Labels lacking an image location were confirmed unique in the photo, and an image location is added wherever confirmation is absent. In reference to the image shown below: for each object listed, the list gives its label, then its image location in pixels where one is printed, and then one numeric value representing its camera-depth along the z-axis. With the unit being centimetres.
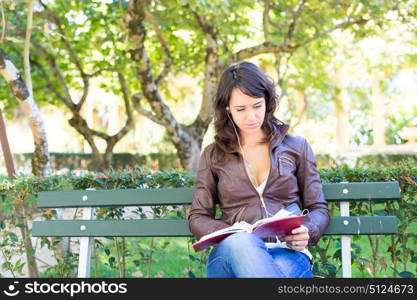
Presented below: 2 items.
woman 269
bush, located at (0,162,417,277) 332
